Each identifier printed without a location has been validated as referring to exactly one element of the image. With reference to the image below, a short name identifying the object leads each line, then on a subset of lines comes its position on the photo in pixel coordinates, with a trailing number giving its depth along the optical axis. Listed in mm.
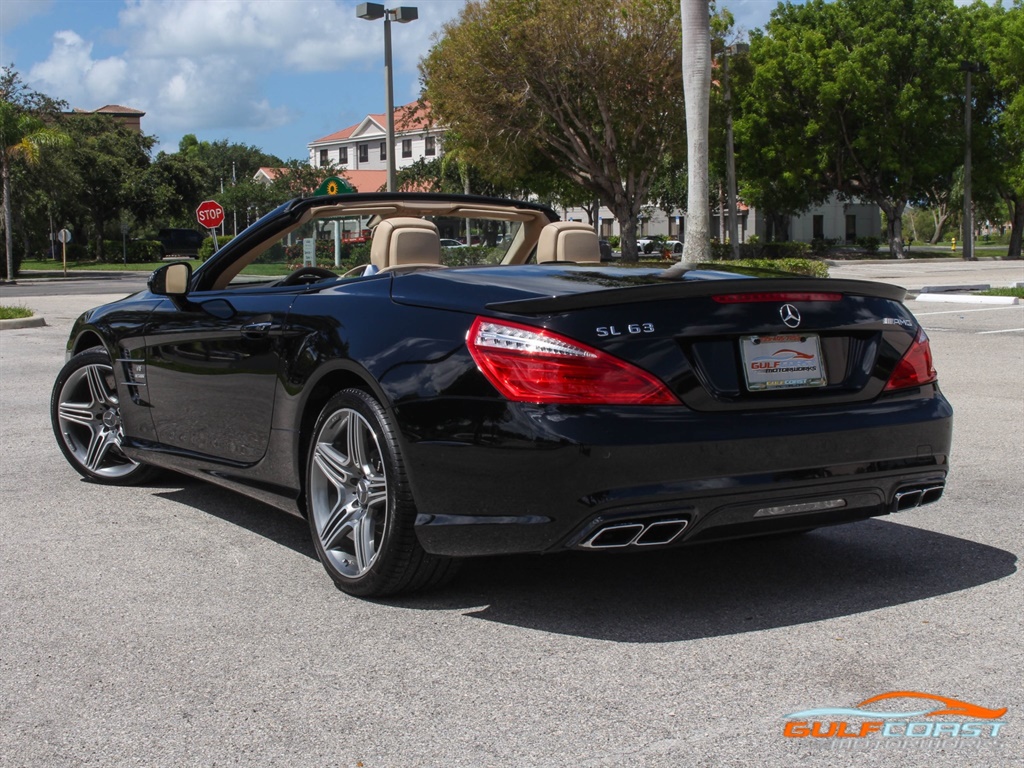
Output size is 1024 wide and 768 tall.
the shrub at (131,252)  72312
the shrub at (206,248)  52144
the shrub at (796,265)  25173
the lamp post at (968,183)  50438
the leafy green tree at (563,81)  39781
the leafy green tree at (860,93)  52938
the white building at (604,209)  92875
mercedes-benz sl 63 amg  3629
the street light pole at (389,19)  24266
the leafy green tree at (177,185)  77812
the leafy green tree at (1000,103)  52906
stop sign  28172
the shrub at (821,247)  62125
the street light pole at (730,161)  40938
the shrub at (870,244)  65312
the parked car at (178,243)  76625
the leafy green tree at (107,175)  70750
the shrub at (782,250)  51250
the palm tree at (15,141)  45531
